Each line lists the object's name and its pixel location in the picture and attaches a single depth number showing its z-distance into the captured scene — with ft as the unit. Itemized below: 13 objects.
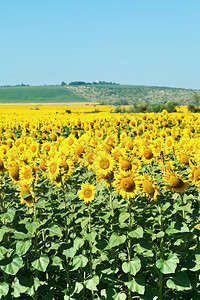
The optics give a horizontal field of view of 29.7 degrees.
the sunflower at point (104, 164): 17.17
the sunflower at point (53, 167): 17.47
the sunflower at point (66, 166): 17.99
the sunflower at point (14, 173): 17.89
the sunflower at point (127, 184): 15.52
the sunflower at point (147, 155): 20.45
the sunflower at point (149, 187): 15.78
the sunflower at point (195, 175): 16.96
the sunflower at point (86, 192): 16.55
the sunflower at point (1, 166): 18.11
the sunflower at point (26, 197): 16.78
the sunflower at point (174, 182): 16.49
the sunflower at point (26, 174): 17.26
